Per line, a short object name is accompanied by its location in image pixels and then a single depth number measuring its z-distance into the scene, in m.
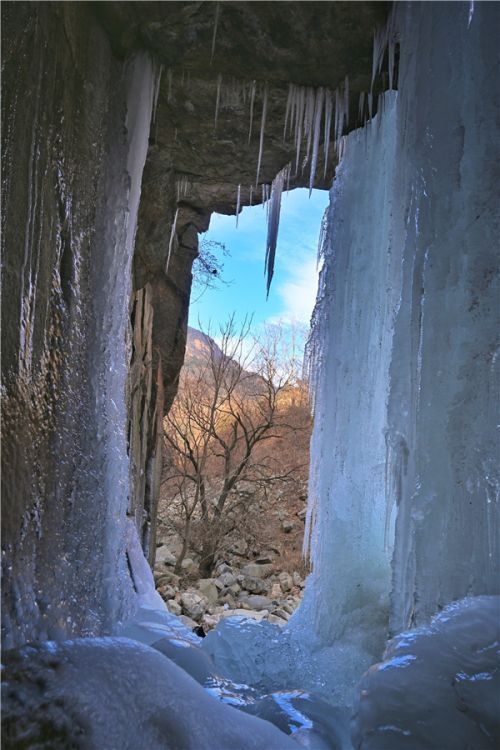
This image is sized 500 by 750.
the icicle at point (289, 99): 2.57
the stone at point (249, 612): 6.57
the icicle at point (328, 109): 2.58
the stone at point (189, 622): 5.85
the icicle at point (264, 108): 2.62
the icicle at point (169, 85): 2.55
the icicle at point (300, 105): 2.58
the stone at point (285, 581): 8.16
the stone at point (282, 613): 6.67
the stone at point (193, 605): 6.50
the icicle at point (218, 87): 2.55
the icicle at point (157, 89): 2.49
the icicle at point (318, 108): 2.57
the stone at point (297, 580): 8.25
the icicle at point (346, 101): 2.51
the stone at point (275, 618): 6.49
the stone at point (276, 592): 7.76
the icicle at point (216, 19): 2.07
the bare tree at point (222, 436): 8.52
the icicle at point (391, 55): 2.16
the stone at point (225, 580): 7.82
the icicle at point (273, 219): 3.50
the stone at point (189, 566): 8.20
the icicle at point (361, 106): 2.62
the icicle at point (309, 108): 2.58
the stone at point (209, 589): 7.35
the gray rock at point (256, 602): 7.26
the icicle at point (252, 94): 2.57
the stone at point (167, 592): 7.00
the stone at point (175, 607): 6.47
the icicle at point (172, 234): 4.43
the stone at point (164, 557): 8.40
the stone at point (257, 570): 8.38
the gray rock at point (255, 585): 7.93
